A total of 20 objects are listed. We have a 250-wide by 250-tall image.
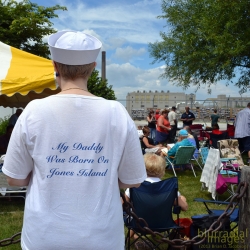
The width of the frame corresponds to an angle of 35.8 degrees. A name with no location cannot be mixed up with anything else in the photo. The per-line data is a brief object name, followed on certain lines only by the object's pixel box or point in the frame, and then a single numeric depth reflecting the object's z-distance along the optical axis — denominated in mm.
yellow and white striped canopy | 6145
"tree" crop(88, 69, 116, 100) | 20175
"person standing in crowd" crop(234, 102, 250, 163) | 10469
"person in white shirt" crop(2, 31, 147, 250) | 1672
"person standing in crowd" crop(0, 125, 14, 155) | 8344
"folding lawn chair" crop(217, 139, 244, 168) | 8922
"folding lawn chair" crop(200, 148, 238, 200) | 6308
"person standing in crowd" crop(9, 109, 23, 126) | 11689
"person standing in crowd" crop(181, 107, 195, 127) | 16359
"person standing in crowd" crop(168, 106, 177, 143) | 15809
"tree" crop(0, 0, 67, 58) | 17938
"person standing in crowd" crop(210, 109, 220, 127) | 16406
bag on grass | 3503
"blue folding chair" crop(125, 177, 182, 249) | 3938
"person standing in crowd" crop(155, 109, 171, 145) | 13085
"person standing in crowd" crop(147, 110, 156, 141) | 16739
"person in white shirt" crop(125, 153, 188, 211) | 4160
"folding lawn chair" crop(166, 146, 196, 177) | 8584
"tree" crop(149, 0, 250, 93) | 10711
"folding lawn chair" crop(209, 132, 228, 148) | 11579
